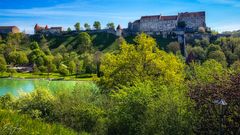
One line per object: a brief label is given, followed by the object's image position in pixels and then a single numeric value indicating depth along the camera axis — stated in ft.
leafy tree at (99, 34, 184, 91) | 110.22
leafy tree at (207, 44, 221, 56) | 350.72
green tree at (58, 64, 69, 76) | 360.28
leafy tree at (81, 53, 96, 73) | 356.30
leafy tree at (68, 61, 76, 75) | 367.66
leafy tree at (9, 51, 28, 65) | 414.00
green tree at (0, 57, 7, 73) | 365.81
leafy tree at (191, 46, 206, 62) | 345.31
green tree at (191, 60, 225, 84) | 79.68
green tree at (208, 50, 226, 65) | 311.11
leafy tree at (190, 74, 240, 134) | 65.67
